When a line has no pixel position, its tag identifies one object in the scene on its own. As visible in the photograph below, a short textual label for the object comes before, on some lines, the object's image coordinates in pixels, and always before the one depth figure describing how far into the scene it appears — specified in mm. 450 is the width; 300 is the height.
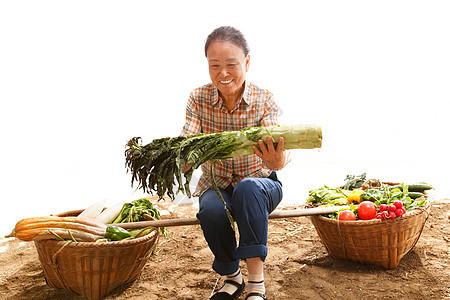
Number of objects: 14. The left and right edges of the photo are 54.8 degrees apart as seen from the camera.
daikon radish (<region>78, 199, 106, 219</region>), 3646
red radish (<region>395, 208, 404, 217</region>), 3207
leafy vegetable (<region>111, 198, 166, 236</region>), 3580
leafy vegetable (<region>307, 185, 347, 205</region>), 3834
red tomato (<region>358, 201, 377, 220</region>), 3295
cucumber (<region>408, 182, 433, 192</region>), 3950
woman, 2750
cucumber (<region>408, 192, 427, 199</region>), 3746
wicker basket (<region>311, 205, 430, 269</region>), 3203
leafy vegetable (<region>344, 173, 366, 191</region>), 4396
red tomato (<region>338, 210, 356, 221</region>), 3283
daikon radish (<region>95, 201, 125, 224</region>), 3574
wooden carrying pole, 3189
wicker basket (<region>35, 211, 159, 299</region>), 2902
